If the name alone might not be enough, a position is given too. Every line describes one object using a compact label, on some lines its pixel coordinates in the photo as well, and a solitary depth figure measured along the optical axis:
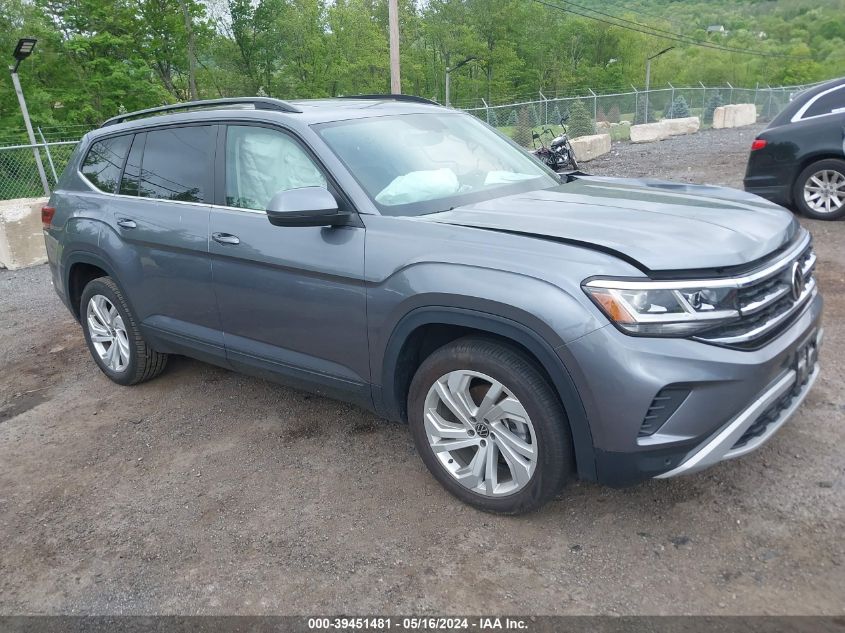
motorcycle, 12.54
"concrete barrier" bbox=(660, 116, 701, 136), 24.44
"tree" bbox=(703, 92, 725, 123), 34.03
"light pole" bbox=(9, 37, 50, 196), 13.18
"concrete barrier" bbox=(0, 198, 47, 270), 8.95
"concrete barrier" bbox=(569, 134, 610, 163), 17.80
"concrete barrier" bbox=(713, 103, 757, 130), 29.61
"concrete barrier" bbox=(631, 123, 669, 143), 23.36
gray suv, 2.41
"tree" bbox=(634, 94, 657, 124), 30.28
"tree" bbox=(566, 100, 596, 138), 24.80
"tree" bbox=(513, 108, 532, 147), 23.37
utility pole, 18.53
